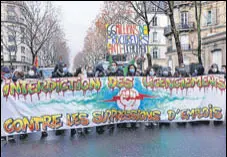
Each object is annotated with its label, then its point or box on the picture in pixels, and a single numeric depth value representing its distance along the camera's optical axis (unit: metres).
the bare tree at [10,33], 27.89
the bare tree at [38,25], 18.75
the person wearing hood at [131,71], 8.17
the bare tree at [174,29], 14.38
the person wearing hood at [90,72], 8.56
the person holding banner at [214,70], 8.94
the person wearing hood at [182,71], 9.23
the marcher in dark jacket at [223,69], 8.96
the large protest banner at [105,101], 6.79
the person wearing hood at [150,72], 8.67
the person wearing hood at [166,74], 8.81
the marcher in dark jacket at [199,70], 10.01
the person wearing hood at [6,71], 8.26
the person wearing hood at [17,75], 7.10
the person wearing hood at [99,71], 8.39
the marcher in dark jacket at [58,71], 8.35
